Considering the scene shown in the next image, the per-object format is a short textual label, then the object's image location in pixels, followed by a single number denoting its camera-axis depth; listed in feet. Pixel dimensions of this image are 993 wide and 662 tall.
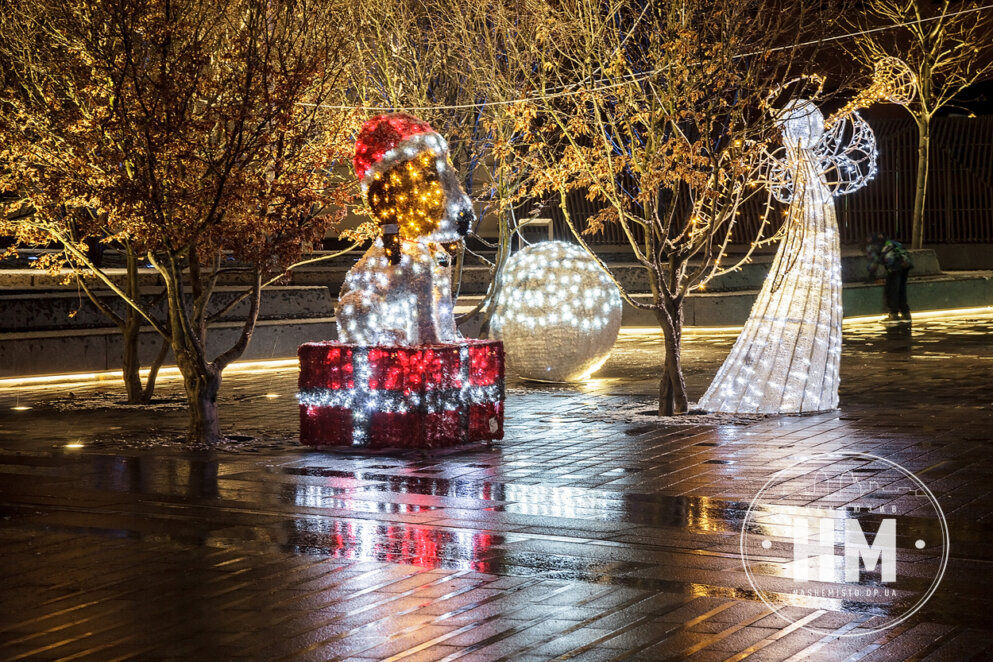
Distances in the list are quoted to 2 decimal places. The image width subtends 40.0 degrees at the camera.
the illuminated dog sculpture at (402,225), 37.11
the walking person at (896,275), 86.58
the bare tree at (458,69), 53.11
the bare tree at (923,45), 100.63
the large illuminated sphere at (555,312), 53.01
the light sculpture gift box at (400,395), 37.06
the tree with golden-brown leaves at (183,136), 36.68
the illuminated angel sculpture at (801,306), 43.50
